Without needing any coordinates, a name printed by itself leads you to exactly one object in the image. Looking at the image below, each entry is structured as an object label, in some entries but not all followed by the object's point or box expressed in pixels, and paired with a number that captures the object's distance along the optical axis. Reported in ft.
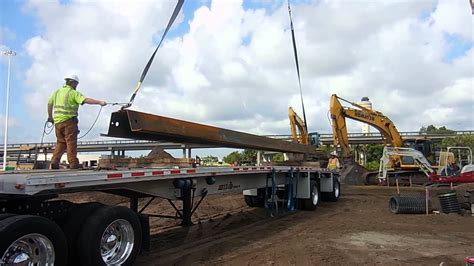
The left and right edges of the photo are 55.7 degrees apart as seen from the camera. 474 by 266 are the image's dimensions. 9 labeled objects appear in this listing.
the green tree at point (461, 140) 215.04
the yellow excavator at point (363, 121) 89.86
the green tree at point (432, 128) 345.10
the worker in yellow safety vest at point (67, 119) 25.08
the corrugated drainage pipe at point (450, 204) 45.47
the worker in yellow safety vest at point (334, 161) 93.20
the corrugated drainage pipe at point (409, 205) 45.73
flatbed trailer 15.39
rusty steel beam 24.53
